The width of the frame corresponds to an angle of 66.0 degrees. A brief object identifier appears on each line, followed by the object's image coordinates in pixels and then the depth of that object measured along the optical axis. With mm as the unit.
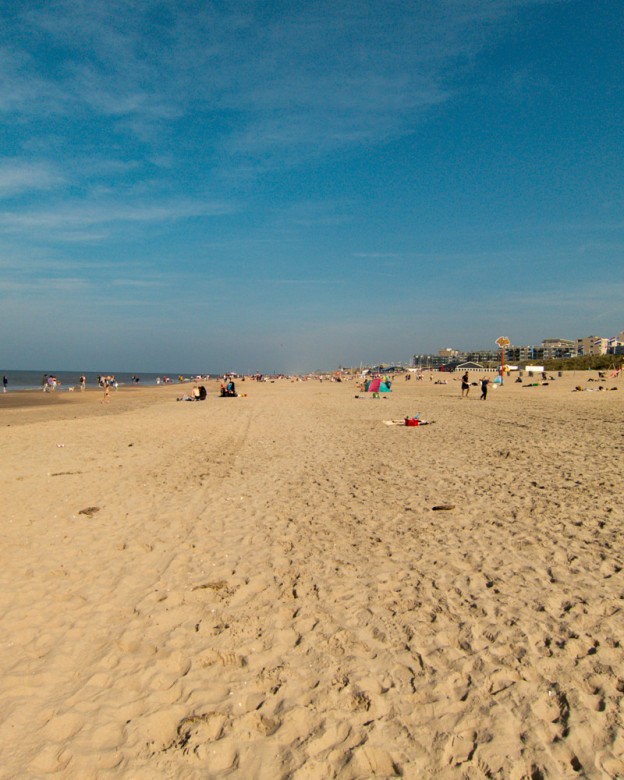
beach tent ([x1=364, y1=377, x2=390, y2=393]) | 36469
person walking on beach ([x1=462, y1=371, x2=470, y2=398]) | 32506
